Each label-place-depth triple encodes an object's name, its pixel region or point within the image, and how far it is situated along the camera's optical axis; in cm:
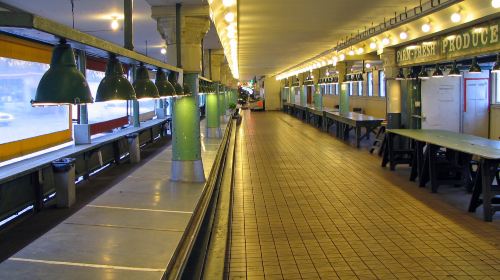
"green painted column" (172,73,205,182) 779
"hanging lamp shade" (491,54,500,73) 804
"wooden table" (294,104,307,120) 3042
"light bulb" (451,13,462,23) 838
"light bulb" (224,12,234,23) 861
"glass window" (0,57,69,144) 811
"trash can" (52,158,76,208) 759
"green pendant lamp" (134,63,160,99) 427
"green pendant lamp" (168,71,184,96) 640
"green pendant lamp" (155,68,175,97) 540
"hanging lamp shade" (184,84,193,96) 734
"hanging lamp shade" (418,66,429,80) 1141
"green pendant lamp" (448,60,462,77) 991
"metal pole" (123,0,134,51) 428
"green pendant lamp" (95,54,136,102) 325
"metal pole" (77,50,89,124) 1032
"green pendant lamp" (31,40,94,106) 243
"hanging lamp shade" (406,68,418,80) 1238
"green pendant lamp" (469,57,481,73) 902
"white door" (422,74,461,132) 1277
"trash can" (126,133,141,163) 1270
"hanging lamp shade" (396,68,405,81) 1263
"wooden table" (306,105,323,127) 2410
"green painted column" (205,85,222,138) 1552
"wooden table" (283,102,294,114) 3809
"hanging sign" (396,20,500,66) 832
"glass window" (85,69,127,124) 1402
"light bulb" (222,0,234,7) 715
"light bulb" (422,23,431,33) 984
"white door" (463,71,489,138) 1233
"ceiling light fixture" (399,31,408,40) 1130
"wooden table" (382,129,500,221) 700
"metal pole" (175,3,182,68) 747
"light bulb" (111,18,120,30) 993
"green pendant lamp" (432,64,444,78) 1050
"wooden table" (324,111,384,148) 1589
